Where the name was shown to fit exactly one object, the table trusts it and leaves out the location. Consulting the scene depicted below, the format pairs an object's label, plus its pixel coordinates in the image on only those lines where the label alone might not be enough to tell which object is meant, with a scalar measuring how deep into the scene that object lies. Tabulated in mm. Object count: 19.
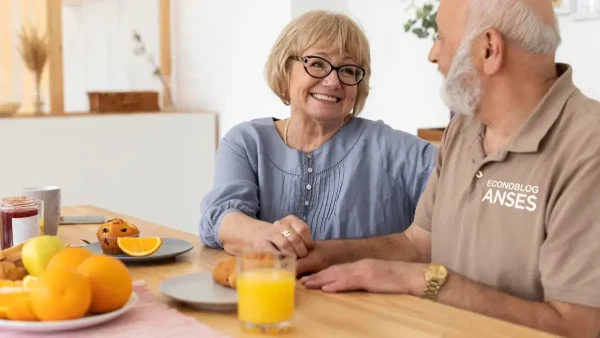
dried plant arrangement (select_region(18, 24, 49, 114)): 4398
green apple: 1402
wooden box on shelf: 4609
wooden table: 1218
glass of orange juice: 1221
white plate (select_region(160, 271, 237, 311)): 1335
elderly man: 1370
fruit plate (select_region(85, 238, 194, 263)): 1721
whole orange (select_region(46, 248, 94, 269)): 1250
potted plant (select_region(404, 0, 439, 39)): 3414
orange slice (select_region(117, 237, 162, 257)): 1741
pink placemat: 1202
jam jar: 1770
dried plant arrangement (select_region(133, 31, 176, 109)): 4895
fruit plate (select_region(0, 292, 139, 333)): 1179
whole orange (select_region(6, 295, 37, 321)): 1202
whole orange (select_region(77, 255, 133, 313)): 1226
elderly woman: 2121
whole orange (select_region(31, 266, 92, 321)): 1182
